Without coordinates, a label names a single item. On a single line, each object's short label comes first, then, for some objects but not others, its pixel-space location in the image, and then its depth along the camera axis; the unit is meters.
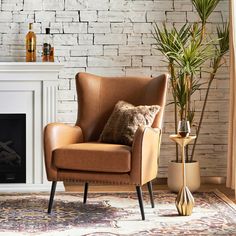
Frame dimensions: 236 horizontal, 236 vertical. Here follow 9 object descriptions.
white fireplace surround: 6.75
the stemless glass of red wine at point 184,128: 5.34
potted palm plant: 6.56
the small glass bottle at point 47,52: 6.92
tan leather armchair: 5.22
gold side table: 5.38
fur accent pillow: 5.65
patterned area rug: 4.87
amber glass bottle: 6.94
